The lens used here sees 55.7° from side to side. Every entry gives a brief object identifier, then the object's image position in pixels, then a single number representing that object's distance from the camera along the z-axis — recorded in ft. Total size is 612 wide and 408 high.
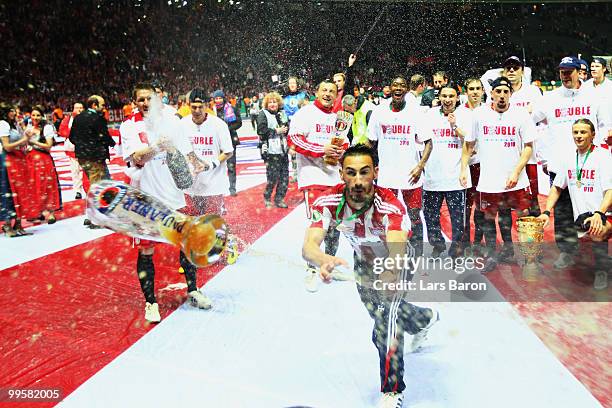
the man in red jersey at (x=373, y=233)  10.39
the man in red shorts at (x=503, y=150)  18.69
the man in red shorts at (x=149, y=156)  15.58
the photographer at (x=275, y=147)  33.22
